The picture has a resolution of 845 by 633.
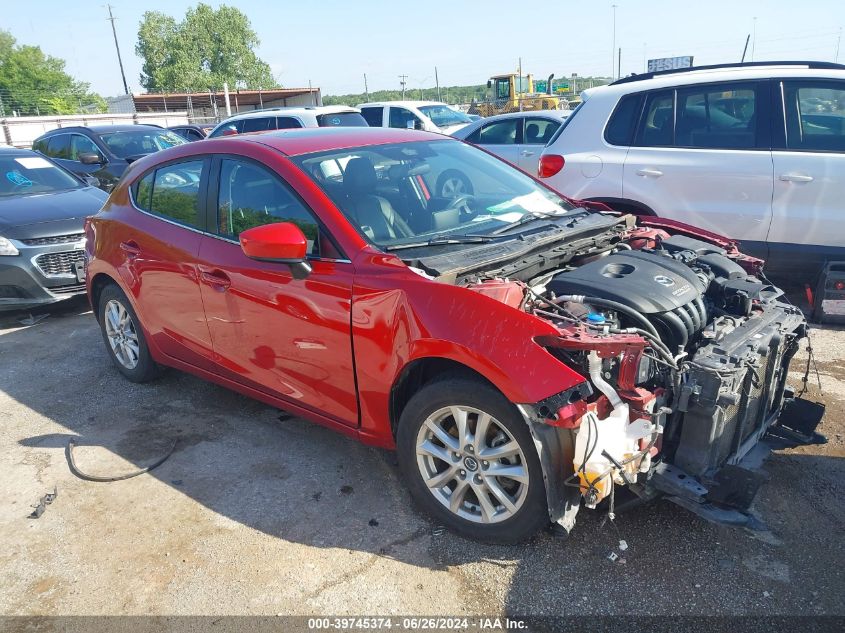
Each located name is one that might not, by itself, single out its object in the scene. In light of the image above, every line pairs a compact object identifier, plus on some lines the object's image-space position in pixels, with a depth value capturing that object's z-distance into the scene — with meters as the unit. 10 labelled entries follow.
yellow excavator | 30.09
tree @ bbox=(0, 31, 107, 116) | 62.55
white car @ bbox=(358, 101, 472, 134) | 14.99
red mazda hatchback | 2.62
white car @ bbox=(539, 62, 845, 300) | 5.20
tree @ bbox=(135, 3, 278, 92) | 74.00
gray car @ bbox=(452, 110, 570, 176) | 9.99
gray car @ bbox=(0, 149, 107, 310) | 6.37
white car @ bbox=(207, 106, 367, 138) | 12.03
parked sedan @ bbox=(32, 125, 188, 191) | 11.01
